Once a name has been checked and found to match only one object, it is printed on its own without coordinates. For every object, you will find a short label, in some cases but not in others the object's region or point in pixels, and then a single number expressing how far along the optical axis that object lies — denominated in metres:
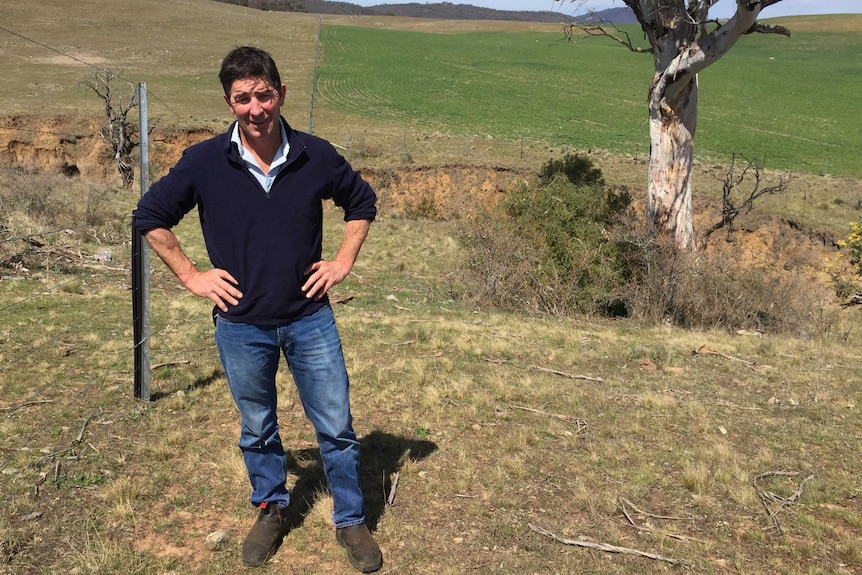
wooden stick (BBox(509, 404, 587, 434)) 4.97
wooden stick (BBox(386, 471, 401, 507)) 3.82
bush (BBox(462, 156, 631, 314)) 9.85
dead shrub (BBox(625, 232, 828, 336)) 9.56
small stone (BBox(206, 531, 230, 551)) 3.34
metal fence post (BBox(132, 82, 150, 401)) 4.70
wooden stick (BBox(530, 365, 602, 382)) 6.20
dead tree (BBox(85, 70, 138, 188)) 22.75
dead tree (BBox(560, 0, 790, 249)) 9.10
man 2.85
